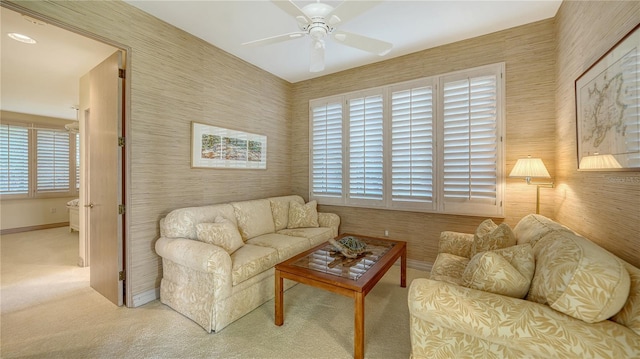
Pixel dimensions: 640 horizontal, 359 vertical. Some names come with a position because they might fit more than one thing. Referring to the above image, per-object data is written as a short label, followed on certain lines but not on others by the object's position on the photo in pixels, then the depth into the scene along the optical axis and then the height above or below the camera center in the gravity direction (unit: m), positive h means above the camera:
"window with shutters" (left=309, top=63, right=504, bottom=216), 2.97 +0.49
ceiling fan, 1.67 +1.19
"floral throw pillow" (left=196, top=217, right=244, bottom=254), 2.42 -0.56
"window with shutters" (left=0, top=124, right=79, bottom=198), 5.35 +0.43
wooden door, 2.43 +0.02
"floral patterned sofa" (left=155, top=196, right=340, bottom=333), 2.06 -0.76
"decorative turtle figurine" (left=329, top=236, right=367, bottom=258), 2.35 -0.67
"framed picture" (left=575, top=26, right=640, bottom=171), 1.31 +0.45
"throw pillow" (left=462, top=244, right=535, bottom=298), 1.30 -0.51
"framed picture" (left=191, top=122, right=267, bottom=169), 3.01 +0.44
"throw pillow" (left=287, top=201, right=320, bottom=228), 3.71 -0.56
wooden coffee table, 1.74 -0.77
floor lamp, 2.44 +0.10
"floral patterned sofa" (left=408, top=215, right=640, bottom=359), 1.03 -0.61
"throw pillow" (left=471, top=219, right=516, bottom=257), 1.99 -0.51
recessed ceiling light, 2.57 +1.55
